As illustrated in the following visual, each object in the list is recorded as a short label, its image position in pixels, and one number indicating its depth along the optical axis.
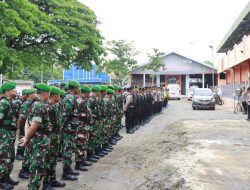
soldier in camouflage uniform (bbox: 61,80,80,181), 4.55
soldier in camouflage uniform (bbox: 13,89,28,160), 4.47
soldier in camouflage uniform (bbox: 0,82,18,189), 4.13
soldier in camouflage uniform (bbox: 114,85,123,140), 7.39
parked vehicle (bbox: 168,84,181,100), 28.33
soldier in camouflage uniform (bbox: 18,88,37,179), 4.69
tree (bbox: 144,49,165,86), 31.30
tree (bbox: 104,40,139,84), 29.00
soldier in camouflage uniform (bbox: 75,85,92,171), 4.80
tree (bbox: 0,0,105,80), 10.77
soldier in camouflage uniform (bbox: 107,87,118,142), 6.40
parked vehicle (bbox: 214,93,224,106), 22.48
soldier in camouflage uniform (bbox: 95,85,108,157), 5.91
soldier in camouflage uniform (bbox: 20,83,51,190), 3.59
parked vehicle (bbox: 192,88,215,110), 17.78
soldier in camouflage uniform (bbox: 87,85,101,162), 5.56
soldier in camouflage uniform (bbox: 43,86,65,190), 3.75
